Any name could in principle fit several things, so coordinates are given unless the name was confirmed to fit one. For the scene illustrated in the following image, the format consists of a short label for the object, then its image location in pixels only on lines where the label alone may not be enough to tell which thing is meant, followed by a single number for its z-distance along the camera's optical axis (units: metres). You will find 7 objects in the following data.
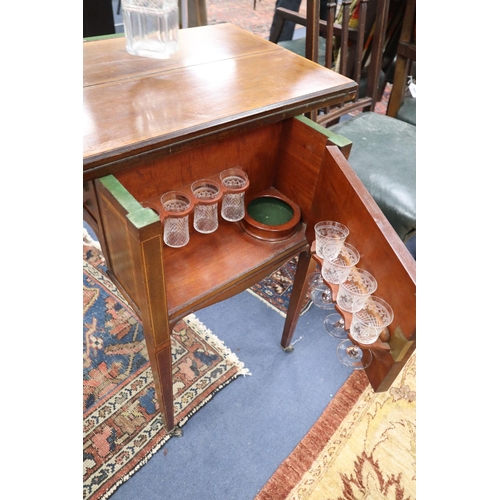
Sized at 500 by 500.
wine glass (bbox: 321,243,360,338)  0.76
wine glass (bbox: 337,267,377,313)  0.72
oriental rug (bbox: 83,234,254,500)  1.03
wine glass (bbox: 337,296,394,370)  0.69
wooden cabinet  0.65
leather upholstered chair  1.19
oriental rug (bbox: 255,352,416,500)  1.01
